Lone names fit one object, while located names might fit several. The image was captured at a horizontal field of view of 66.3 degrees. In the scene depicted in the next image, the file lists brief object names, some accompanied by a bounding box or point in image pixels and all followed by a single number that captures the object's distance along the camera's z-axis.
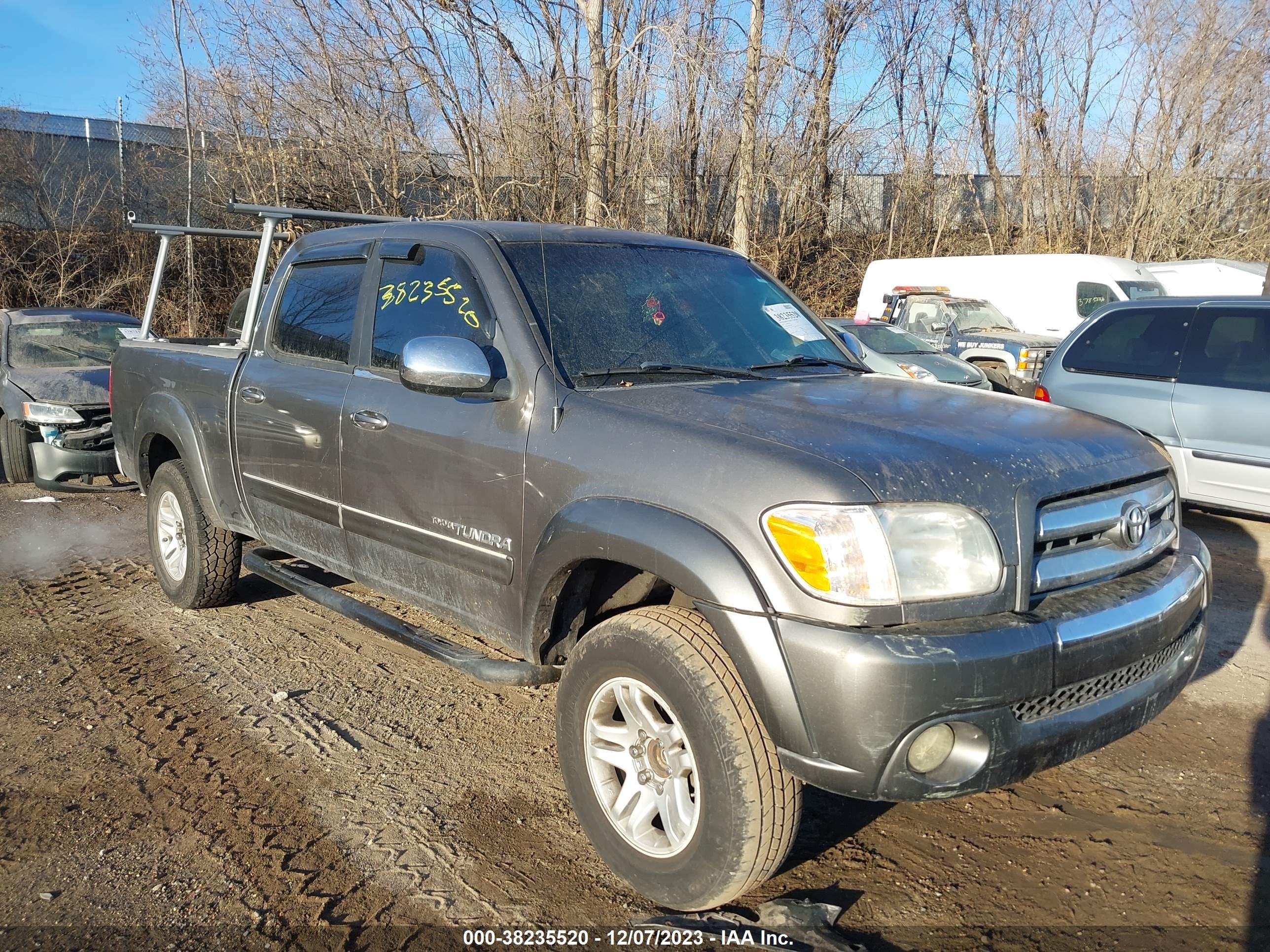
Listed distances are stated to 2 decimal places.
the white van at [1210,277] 17.62
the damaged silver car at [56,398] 8.23
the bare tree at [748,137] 16.67
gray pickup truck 2.42
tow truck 13.59
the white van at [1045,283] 16.55
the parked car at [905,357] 12.00
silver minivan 6.86
